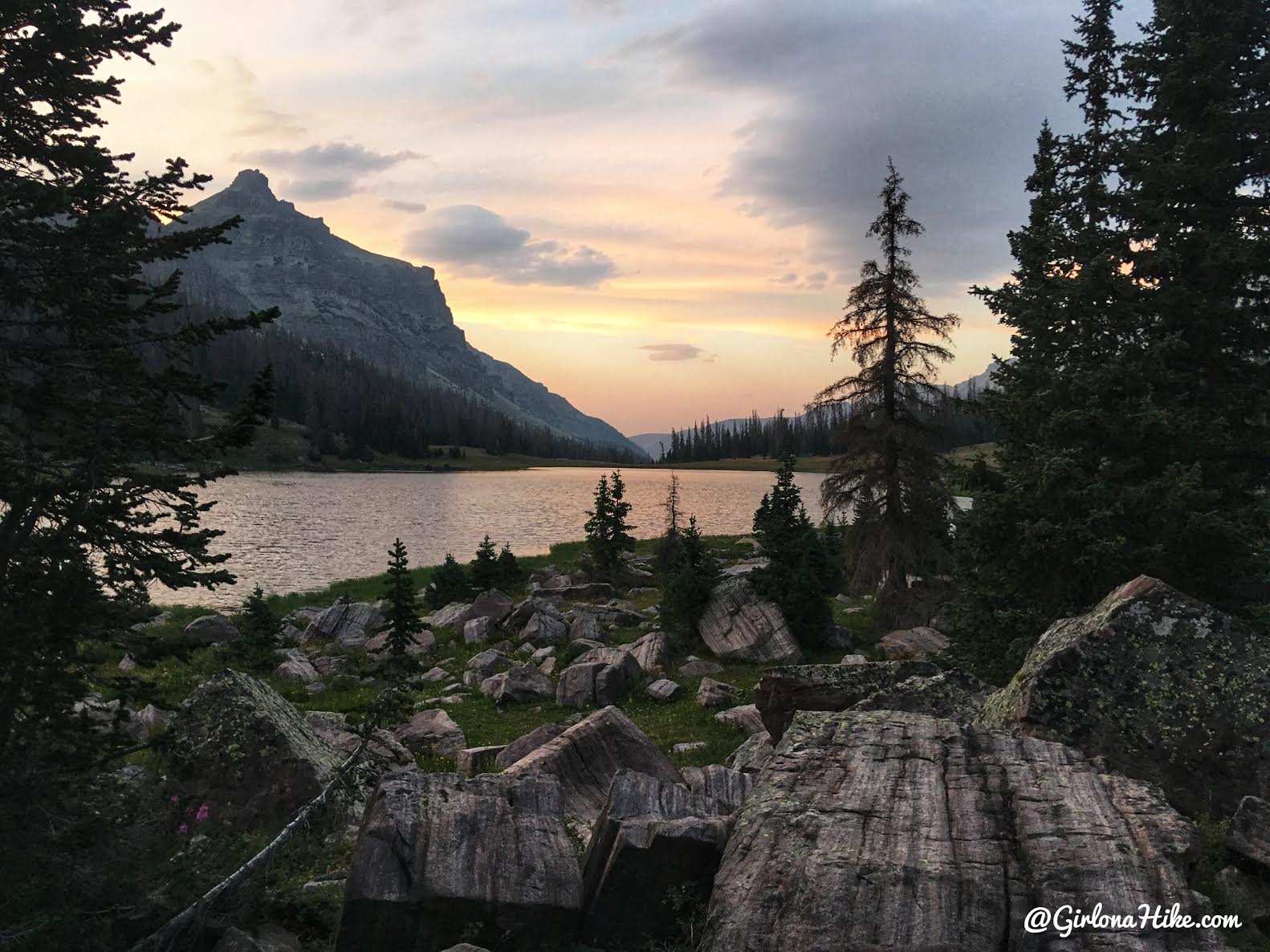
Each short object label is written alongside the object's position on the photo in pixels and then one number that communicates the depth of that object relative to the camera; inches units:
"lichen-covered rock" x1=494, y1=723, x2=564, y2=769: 450.0
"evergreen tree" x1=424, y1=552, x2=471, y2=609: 1133.7
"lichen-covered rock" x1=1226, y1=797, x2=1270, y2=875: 223.0
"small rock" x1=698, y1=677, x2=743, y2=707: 616.4
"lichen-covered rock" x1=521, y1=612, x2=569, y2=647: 864.9
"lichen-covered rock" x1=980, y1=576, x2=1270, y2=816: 284.7
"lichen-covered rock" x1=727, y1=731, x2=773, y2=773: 414.0
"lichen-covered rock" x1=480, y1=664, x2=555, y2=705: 665.0
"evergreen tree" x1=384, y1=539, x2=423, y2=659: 765.3
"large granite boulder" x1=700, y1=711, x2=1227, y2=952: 185.6
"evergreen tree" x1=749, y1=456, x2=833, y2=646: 791.1
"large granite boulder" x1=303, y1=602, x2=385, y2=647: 944.9
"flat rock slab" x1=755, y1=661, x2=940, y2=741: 405.4
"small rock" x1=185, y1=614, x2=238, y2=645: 858.0
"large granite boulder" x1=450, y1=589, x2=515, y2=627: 976.3
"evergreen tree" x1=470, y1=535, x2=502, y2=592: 1172.5
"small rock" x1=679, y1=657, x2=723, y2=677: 729.6
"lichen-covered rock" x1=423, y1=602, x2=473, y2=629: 986.1
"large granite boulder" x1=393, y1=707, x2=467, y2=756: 531.5
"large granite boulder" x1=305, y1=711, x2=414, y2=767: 457.1
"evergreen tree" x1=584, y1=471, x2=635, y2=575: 1248.8
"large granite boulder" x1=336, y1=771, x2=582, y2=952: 225.6
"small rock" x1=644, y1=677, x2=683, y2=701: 648.4
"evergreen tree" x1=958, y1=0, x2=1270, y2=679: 455.8
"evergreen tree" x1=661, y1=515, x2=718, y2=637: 822.5
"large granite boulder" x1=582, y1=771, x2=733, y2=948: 235.3
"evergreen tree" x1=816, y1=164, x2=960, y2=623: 972.6
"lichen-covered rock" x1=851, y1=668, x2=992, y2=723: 367.2
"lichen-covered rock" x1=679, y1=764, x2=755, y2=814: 354.0
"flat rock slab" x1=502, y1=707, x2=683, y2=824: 369.1
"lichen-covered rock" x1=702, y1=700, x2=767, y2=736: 531.8
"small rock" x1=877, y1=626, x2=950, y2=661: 744.3
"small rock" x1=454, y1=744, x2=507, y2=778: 457.4
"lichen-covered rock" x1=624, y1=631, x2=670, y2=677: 740.3
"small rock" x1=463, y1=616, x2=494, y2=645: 903.1
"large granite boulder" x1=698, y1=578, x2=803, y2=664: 770.8
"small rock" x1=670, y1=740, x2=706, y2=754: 509.0
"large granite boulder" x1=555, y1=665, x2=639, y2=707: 646.5
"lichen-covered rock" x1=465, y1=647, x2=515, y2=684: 749.3
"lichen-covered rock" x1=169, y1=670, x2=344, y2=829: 343.0
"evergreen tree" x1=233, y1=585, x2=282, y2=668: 772.0
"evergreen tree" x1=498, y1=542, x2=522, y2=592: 1215.6
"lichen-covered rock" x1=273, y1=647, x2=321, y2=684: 743.4
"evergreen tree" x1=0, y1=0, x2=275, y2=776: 251.1
